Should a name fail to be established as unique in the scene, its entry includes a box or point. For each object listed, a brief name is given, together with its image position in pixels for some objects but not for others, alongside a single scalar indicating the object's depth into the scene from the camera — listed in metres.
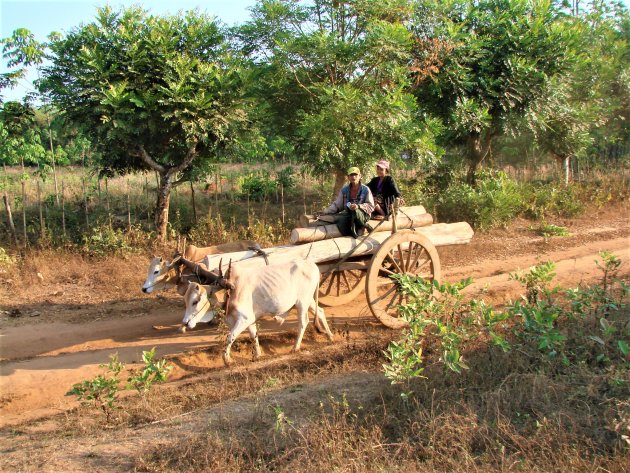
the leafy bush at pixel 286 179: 14.96
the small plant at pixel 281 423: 4.33
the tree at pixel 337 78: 10.31
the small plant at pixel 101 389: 5.21
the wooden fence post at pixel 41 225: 10.68
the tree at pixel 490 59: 12.49
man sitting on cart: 7.61
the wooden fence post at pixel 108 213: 11.33
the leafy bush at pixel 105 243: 10.65
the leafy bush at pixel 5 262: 9.88
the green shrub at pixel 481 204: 13.33
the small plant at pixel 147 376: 5.34
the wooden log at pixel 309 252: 7.17
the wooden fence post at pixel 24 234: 10.65
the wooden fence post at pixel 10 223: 10.75
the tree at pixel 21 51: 10.61
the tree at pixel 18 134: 11.59
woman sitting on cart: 8.20
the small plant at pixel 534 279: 6.56
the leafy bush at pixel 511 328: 4.87
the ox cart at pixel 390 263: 7.35
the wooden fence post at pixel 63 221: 10.97
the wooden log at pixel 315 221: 7.93
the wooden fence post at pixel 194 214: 12.48
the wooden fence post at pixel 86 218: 11.26
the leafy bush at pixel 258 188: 14.89
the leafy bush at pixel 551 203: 14.63
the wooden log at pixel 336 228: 7.53
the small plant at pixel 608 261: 6.46
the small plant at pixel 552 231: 13.06
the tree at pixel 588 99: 14.23
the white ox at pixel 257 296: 6.39
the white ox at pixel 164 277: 7.19
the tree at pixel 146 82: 9.75
